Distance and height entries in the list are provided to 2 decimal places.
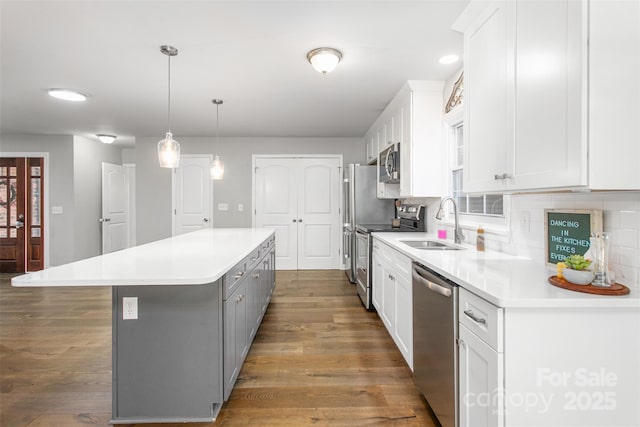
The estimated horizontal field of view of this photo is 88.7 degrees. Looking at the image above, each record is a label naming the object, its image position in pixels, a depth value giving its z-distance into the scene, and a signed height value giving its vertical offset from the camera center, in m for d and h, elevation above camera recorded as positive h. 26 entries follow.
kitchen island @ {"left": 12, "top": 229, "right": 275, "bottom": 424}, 1.74 -0.73
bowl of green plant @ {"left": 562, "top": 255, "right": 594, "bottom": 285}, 1.29 -0.24
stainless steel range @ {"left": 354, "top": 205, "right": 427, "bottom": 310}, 3.57 -0.34
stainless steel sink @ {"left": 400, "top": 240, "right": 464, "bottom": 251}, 2.63 -0.28
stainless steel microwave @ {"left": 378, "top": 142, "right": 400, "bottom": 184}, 3.63 +0.55
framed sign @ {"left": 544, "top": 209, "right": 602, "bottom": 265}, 1.52 -0.09
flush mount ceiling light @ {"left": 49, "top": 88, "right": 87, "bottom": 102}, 3.50 +1.27
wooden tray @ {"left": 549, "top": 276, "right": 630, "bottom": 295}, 1.22 -0.30
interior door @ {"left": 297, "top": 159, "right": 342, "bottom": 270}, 5.99 +0.02
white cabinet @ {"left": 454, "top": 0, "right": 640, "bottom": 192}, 1.19 +0.48
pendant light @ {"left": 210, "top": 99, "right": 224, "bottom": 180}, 3.84 +0.51
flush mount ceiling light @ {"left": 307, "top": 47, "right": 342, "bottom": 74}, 2.54 +1.21
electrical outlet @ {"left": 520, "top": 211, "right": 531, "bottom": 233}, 2.03 -0.06
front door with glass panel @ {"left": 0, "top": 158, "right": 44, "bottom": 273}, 5.63 -0.08
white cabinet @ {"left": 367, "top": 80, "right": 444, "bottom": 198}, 3.24 +0.73
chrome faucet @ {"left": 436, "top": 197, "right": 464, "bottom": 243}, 2.74 -0.19
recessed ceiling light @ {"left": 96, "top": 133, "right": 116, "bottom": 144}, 5.65 +1.28
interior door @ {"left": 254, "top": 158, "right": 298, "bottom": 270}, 5.98 +0.15
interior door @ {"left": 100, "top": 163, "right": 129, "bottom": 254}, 6.43 +0.06
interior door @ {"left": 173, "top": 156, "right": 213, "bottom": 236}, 5.99 +0.31
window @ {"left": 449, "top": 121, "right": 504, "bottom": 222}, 2.71 +0.26
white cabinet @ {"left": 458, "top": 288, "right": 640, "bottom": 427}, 1.18 -0.56
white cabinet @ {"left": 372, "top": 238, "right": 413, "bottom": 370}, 2.23 -0.67
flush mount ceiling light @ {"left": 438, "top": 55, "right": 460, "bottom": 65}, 2.70 +1.28
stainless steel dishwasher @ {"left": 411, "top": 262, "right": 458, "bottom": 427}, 1.51 -0.67
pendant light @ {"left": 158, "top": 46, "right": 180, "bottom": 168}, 2.47 +0.46
